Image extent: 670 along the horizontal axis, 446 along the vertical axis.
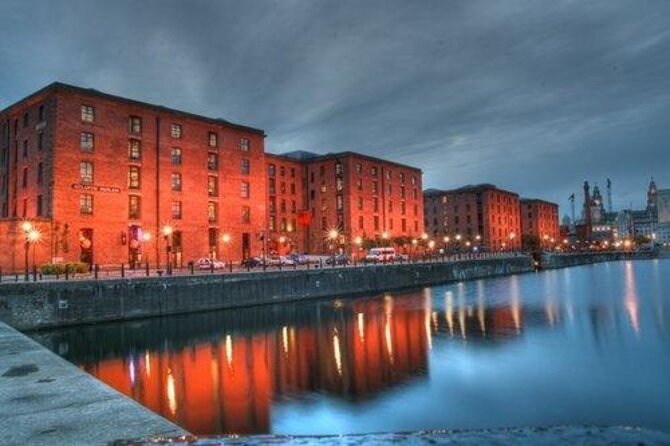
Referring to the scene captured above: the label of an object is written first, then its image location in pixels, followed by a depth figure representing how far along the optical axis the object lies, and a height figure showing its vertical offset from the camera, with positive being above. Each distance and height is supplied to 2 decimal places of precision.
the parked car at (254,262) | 56.94 +0.50
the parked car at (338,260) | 67.25 +0.40
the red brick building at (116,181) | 47.00 +9.26
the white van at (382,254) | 75.61 +1.11
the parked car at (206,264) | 51.18 +0.40
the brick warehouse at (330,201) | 86.25 +10.75
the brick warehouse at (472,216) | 132.75 +10.98
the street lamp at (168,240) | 51.94 +3.11
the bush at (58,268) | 39.06 +0.45
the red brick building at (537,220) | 167.25 +11.69
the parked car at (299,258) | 66.95 +0.89
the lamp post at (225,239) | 61.09 +3.35
